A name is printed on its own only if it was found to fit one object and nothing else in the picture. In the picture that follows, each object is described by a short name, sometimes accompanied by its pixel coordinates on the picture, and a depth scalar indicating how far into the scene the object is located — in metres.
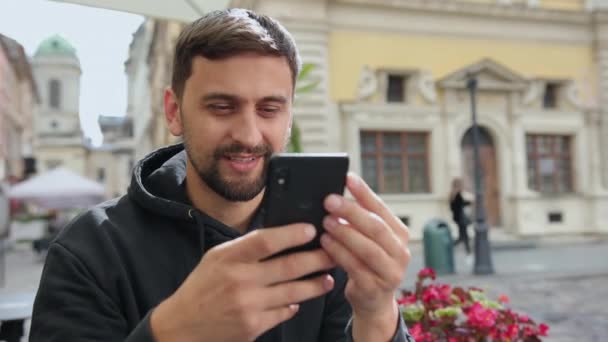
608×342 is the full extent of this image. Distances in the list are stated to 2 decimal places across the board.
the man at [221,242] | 0.94
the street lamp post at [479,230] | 9.89
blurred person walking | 11.52
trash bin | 9.85
